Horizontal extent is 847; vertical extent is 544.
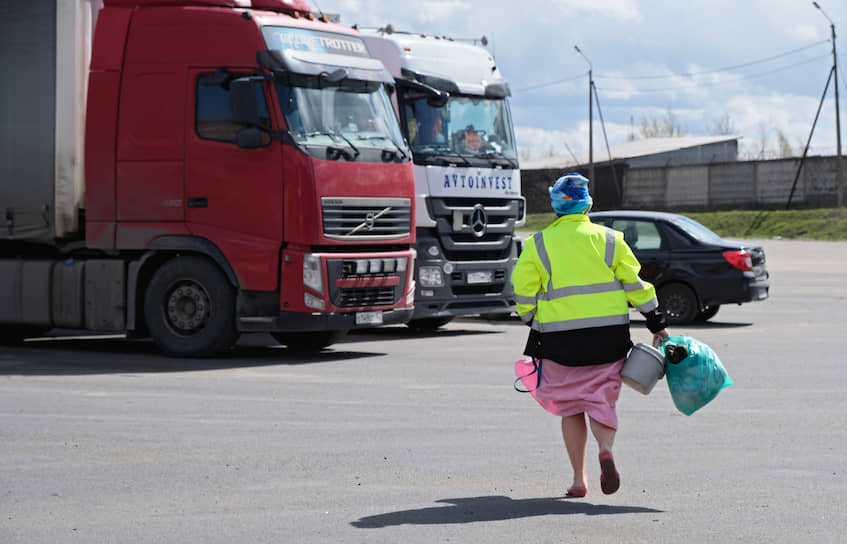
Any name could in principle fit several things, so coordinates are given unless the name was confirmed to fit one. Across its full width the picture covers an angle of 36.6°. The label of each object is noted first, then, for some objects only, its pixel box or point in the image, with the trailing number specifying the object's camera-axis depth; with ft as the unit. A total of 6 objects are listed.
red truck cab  43.68
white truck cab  53.67
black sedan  60.85
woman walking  22.13
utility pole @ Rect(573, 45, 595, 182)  204.10
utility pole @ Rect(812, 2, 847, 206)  186.01
